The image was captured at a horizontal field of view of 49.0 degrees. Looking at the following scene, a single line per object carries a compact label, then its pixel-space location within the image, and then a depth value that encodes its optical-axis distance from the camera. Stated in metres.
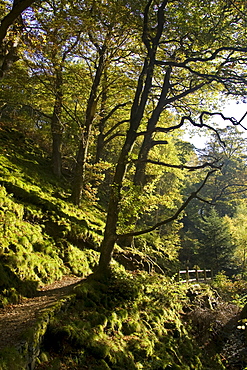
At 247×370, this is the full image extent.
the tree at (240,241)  20.65
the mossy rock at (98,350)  4.78
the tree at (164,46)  7.63
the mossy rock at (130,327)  6.22
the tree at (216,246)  22.73
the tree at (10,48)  6.09
